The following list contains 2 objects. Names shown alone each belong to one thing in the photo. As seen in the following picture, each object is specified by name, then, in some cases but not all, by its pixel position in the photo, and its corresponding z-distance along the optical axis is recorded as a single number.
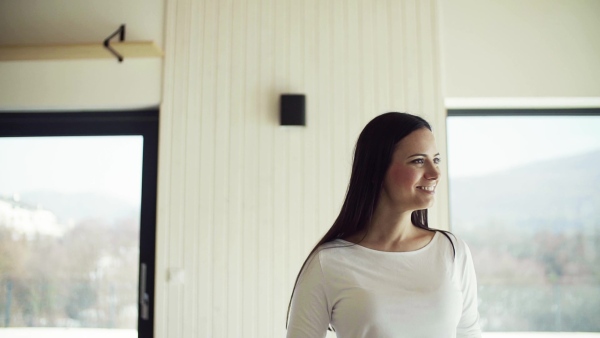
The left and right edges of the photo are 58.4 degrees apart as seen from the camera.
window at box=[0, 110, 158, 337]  3.11
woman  1.31
